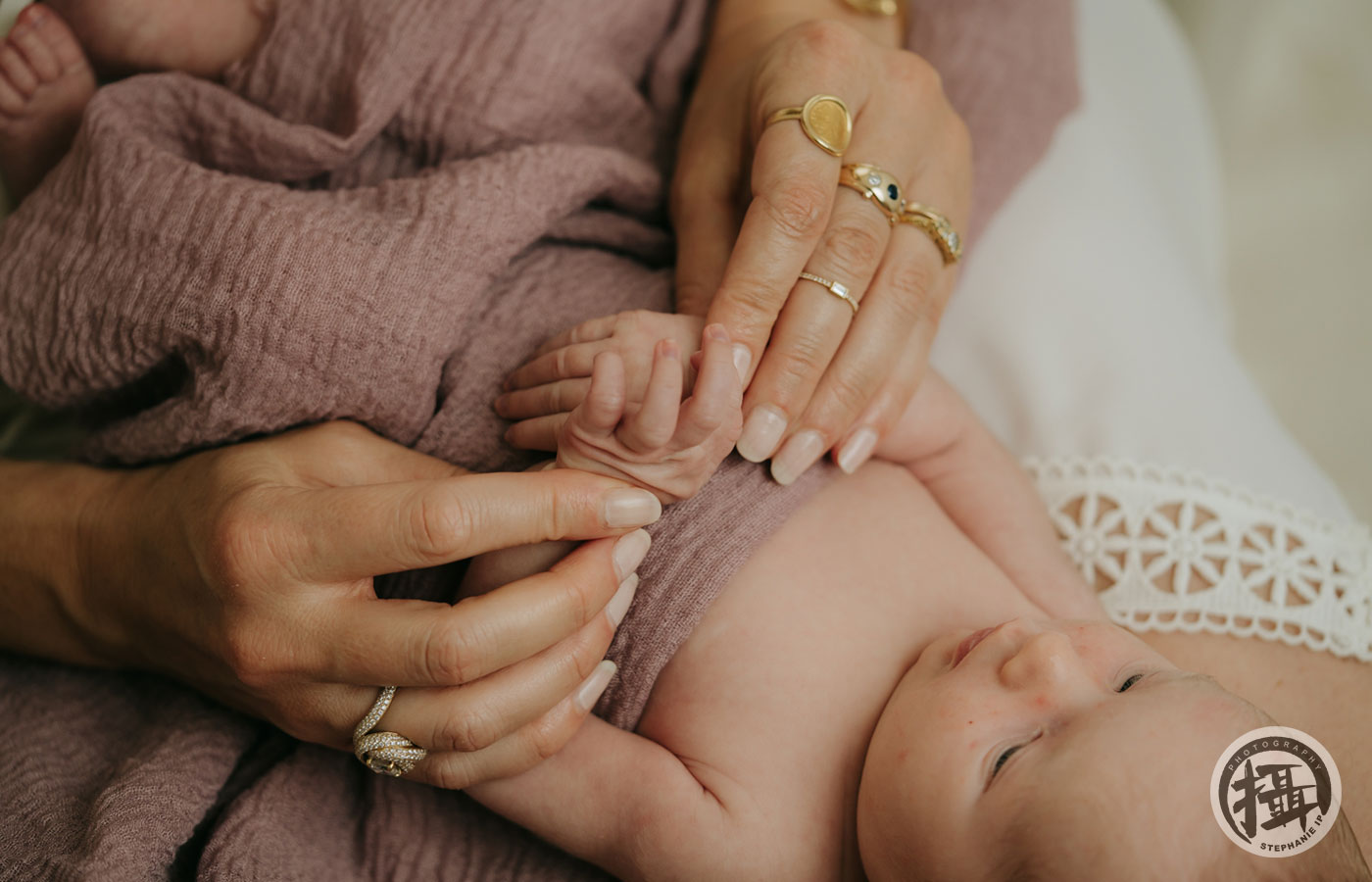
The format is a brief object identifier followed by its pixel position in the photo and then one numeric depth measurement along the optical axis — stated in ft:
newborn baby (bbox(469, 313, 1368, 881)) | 1.30
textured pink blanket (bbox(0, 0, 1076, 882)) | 1.40
